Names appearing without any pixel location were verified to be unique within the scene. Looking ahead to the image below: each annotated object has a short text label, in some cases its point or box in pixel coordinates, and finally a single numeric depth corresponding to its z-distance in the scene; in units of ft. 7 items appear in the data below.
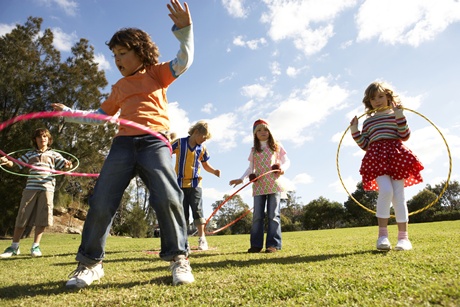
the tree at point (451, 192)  162.55
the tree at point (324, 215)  140.05
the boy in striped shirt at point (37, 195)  21.31
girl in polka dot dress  14.65
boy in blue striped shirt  21.53
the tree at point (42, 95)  65.00
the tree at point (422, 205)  111.46
